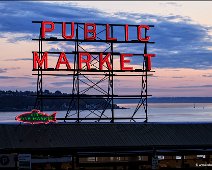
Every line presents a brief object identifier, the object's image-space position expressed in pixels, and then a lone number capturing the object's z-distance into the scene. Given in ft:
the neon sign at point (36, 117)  163.53
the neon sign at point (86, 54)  187.73
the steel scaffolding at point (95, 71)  189.06
